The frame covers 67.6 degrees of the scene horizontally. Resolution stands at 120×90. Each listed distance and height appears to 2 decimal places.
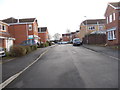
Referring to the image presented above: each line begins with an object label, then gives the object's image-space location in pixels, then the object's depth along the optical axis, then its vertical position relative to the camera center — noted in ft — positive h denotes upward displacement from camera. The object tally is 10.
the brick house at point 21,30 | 71.74 +10.35
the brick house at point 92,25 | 114.70 +21.66
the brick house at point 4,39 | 48.44 +2.27
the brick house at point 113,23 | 48.21 +11.09
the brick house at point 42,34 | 115.52 +11.28
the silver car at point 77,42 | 77.70 +0.29
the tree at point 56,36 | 235.16 +17.13
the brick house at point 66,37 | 245.96 +14.99
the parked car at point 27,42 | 69.88 +0.61
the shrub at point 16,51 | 31.93 -2.88
